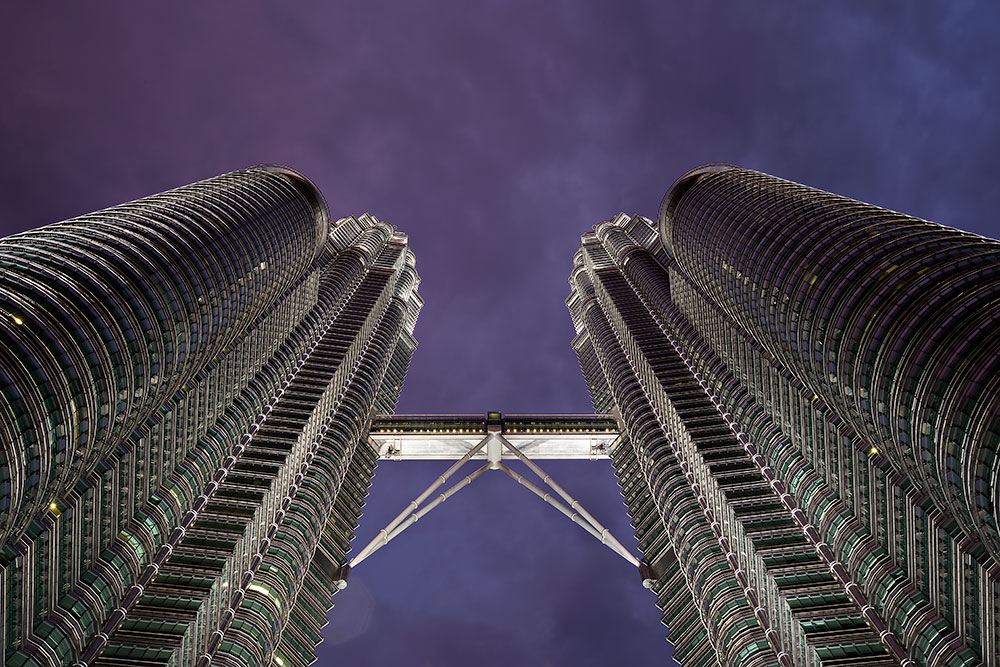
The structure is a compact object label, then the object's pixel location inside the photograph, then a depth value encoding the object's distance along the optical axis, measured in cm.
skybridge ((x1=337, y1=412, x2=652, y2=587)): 15638
